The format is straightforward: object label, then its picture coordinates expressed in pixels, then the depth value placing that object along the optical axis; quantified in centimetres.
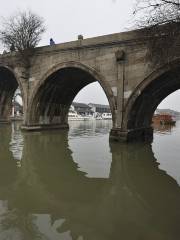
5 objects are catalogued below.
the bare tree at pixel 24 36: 2216
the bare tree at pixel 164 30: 1101
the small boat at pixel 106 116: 7866
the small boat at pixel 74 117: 6078
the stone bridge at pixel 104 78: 1584
